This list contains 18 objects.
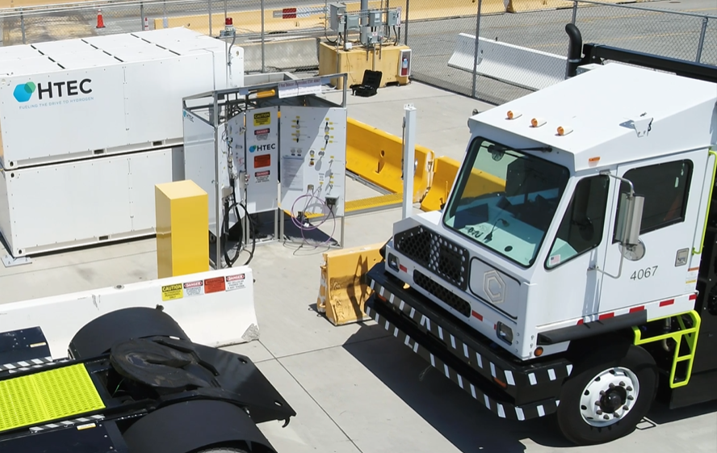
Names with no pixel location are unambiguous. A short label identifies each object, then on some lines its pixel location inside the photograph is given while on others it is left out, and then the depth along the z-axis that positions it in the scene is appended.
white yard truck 6.55
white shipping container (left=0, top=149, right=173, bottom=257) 10.30
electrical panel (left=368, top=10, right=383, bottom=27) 17.84
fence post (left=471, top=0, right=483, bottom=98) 17.91
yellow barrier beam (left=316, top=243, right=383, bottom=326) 9.10
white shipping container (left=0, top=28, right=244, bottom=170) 9.98
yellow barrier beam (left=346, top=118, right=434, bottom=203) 12.69
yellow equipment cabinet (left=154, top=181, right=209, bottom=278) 8.94
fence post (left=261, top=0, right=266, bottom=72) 17.95
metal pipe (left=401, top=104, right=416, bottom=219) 8.02
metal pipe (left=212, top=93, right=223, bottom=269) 9.79
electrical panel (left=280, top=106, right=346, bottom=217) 10.65
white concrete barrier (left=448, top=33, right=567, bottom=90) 17.97
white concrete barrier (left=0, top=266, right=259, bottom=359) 8.02
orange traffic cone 22.24
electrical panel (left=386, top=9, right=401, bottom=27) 18.36
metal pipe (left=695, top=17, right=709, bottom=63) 13.88
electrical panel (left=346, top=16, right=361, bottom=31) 17.89
